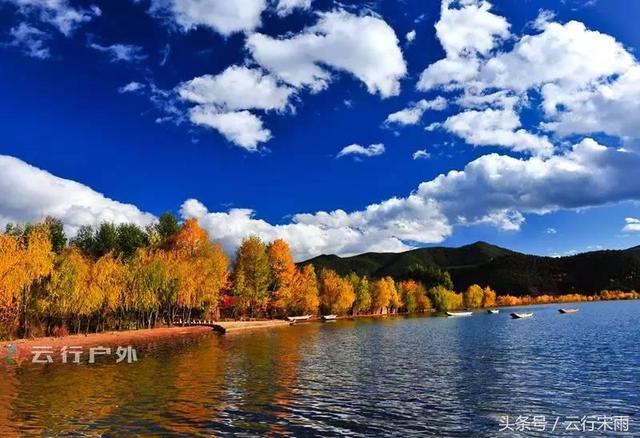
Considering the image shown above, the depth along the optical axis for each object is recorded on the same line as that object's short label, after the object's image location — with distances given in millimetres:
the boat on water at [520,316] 128850
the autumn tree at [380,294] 180750
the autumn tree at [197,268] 94438
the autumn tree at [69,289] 67875
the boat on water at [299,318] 125950
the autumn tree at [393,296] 188462
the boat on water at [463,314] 168900
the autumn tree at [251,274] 117812
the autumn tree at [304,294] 135625
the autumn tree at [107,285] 74812
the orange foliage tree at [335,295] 156250
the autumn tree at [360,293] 170750
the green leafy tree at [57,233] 107438
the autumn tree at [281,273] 129625
